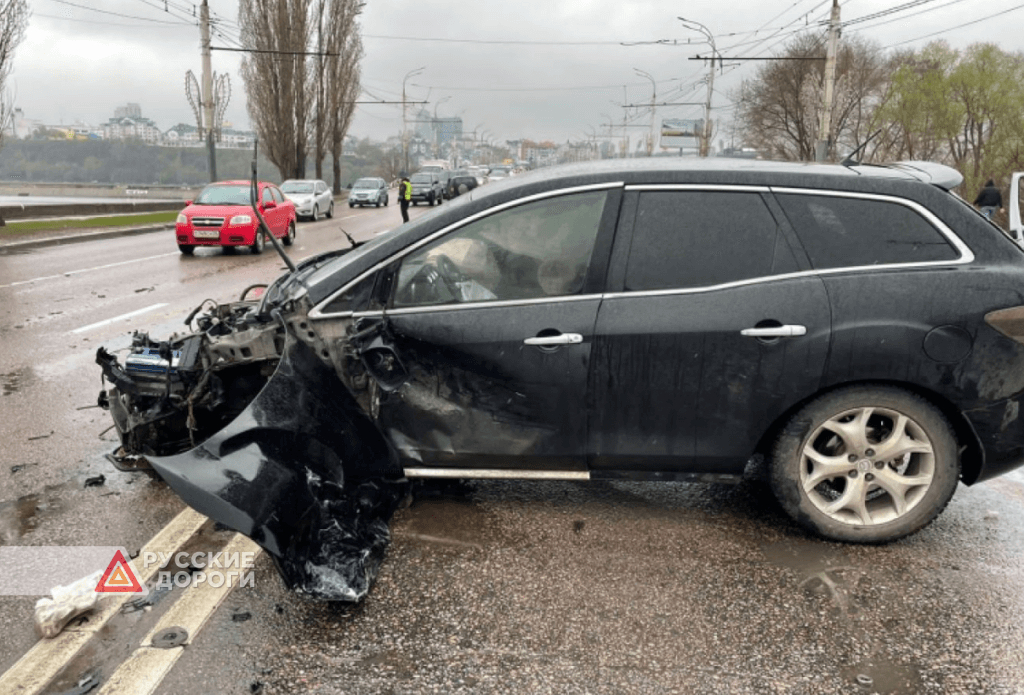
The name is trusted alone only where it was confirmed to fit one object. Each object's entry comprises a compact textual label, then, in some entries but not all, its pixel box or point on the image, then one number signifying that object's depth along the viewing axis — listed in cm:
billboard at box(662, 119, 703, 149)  7636
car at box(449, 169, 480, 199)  4541
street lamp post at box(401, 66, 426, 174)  6694
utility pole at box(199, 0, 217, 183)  3077
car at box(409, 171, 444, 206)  4156
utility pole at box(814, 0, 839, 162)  2623
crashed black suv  336
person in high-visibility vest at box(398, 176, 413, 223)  2511
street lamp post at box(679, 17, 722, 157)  3852
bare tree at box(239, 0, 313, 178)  3900
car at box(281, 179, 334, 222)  2834
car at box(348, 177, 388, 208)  3941
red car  1655
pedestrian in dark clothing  1868
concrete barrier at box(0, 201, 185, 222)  2230
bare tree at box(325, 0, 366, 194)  4403
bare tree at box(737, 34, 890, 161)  4662
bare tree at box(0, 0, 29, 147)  1720
